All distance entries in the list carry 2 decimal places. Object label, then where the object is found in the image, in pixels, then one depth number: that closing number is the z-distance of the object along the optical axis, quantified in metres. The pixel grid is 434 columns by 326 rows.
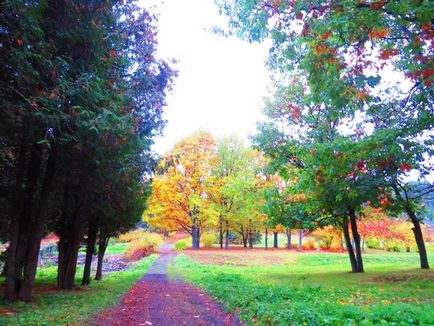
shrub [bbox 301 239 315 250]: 41.31
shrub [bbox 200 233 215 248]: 42.59
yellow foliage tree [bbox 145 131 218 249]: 37.94
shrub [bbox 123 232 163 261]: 32.62
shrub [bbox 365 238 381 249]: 42.98
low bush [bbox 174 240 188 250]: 40.80
